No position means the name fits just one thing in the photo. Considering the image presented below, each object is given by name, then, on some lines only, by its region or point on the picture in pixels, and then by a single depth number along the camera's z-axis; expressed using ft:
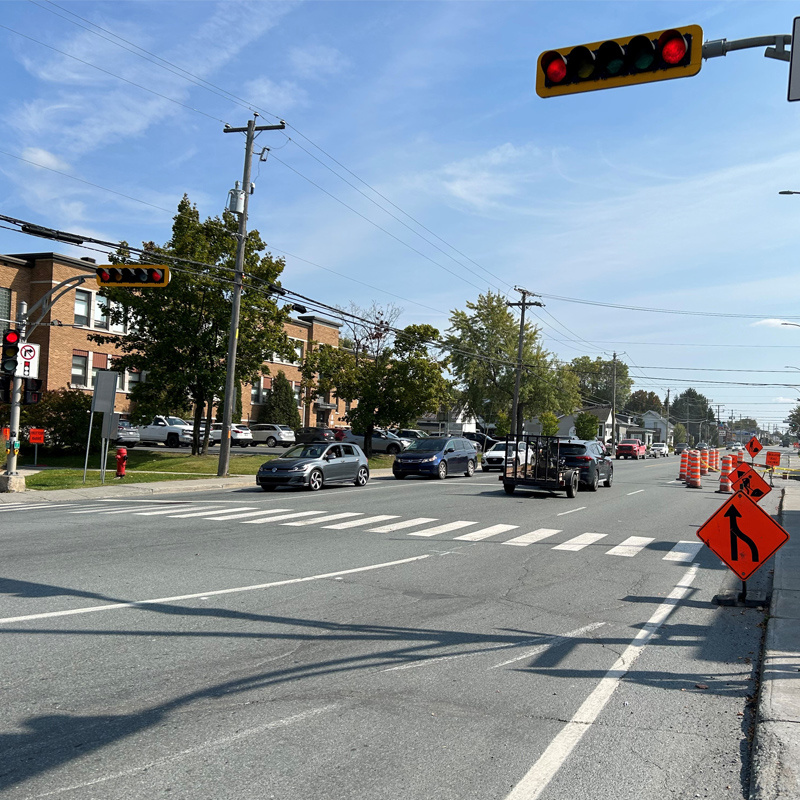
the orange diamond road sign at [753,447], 102.32
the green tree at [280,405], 195.21
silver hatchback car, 77.51
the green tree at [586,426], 271.69
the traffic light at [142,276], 64.75
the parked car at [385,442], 159.94
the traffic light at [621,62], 23.84
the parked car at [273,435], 170.91
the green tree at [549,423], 221.03
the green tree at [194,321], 109.60
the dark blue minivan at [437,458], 100.68
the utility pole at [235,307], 91.20
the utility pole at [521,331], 181.01
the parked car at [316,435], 163.94
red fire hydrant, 85.46
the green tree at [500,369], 242.58
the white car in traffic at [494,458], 131.54
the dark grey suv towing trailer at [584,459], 85.97
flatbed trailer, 75.00
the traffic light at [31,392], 69.10
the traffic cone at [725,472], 95.26
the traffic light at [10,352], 67.21
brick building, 146.20
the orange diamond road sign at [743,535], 27.84
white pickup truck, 154.40
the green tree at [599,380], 419.54
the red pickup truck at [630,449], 263.47
